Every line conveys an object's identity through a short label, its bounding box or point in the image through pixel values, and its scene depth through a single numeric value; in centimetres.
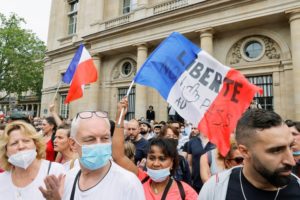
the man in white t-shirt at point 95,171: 198
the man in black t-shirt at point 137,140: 495
